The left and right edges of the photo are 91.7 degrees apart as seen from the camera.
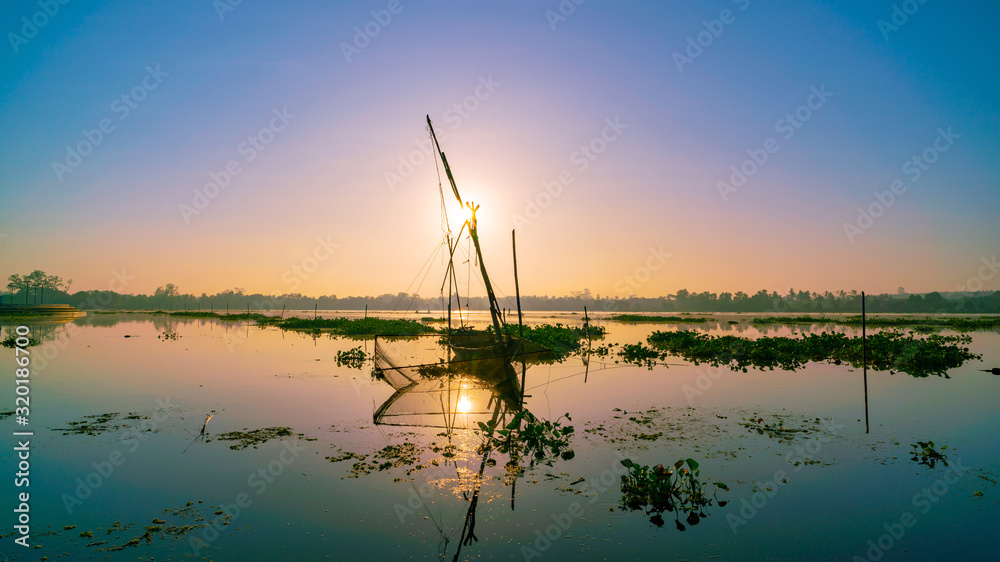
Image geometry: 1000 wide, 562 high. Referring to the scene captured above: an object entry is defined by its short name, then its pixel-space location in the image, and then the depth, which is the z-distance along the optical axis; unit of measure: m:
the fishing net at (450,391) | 12.75
